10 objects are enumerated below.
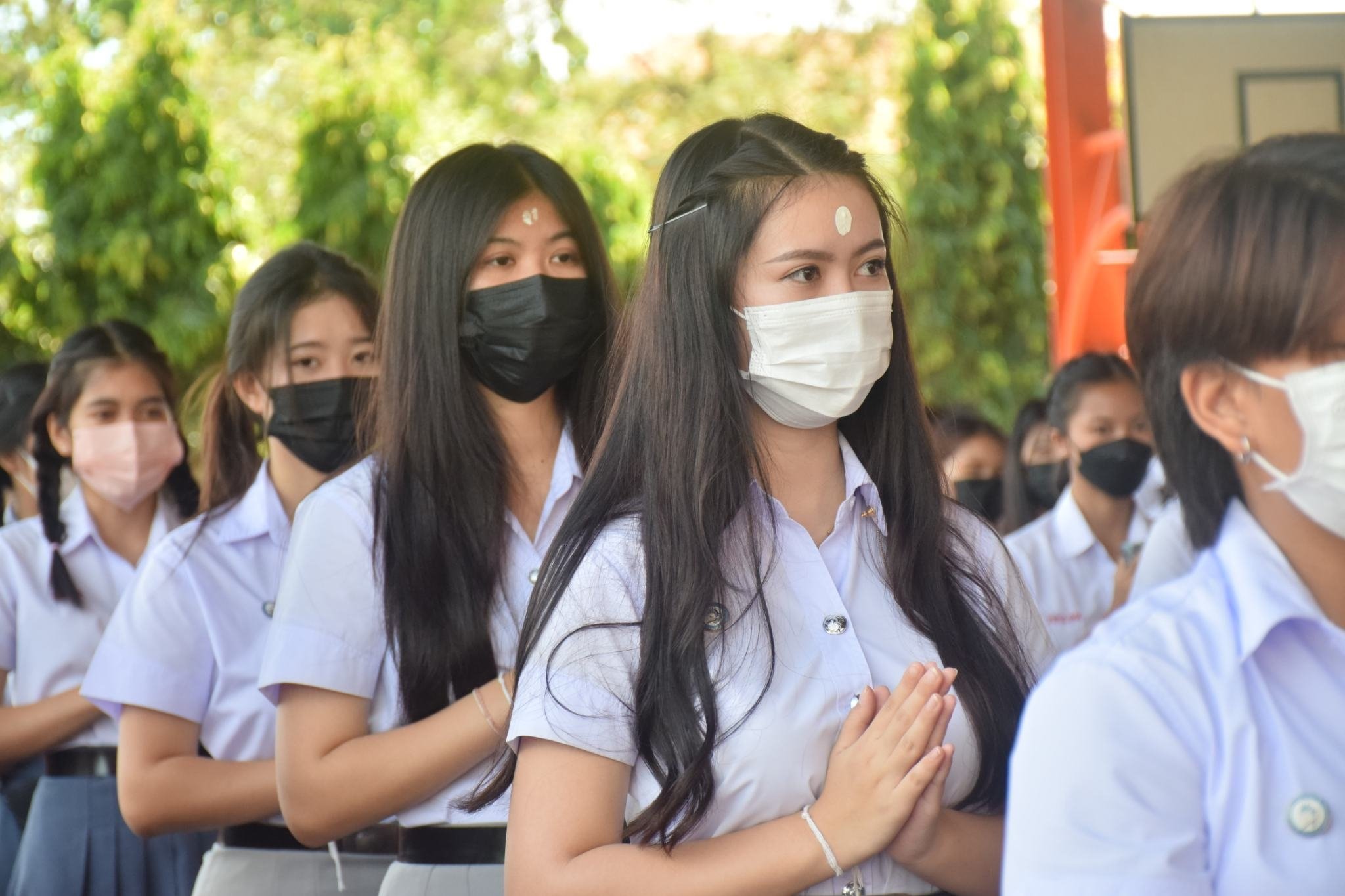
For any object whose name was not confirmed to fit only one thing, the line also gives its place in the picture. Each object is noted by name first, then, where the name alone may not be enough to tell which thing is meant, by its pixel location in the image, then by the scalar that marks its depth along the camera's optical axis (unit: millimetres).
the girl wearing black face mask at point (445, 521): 2488
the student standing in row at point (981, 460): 6273
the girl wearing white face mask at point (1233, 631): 1442
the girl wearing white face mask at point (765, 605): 1902
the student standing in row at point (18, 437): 5004
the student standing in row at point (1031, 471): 5996
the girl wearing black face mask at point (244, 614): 2914
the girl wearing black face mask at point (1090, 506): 4988
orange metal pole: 7012
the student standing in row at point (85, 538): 3607
